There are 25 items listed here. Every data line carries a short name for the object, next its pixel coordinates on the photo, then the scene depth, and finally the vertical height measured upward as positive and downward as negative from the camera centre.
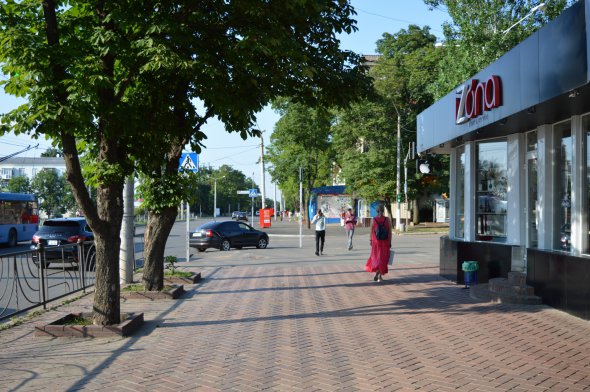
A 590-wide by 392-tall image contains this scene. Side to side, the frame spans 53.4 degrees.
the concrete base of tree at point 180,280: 13.42 -1.50
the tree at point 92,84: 6.88 +1.61
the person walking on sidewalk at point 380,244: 13.52 -0.70
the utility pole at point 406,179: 43.16 +2.59
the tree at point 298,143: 50.12 +6.25
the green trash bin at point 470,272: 12.05 -1.22
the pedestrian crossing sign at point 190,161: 15.43 +1.44
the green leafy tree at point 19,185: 83.25 +4.24
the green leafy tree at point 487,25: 26.97 +8.81
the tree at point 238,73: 8.24 +2.22
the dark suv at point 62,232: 18.69 -0.56
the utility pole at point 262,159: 57.31 +5.44
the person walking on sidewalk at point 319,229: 22.39 -0.57
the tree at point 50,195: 82.38 +2.83
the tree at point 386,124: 43.66 +6.90
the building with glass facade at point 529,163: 7.96 +0.99
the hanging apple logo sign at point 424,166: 15.99 +1.31
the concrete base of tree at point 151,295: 11.12 -1.53
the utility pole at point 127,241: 13.35 -0.61
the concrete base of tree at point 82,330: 7.80 -1.55
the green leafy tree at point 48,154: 127.95 +13.72
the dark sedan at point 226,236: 25.66 -0.99
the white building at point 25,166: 119.75 +10.25
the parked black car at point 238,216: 74.31 -0.23
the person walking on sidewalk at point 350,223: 24.91 -0.39
